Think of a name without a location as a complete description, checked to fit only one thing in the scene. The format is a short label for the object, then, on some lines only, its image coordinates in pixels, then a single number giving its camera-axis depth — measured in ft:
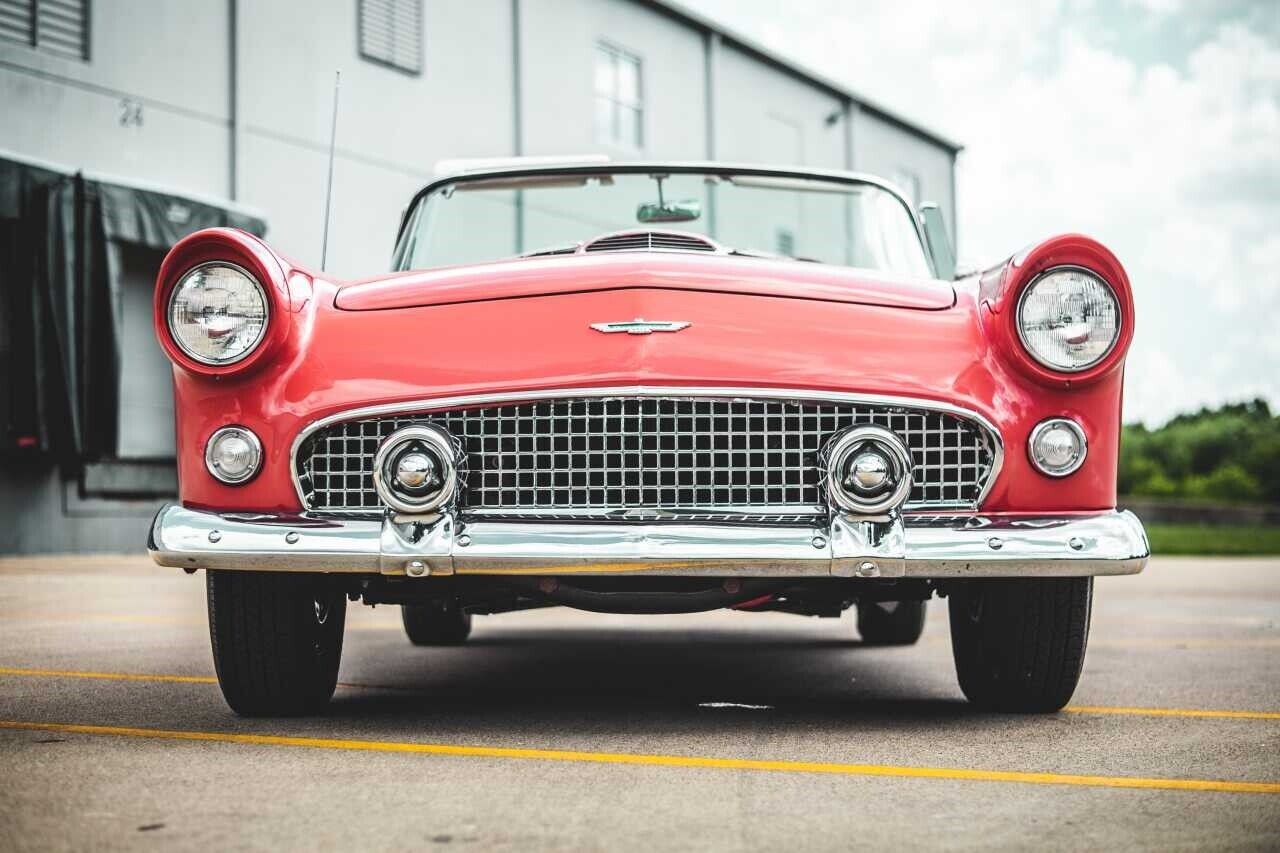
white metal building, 34.17
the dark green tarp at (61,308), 31.99
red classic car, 9.52
